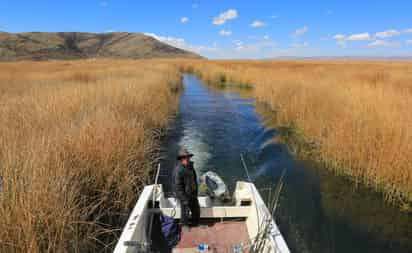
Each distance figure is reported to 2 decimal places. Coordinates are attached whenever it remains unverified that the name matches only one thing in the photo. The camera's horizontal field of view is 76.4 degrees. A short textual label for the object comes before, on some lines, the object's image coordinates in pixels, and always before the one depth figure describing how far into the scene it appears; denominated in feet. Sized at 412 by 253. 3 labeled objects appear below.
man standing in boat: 12.80
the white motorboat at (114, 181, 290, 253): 10.49
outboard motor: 16.58
